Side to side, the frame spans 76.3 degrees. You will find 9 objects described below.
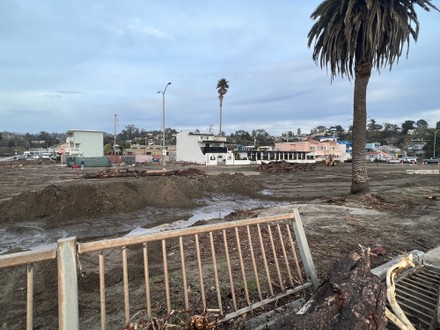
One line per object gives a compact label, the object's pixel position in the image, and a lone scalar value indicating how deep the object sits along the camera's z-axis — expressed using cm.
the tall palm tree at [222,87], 7812
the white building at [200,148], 6503
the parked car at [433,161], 7346
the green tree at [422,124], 17340
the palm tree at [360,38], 1265
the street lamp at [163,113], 3669
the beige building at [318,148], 8288
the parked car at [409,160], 7675
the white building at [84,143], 6631
